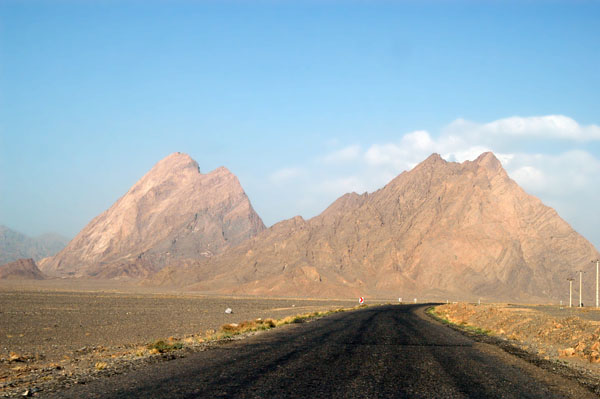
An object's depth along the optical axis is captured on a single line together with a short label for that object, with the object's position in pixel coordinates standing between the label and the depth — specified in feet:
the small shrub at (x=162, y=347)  65.08
